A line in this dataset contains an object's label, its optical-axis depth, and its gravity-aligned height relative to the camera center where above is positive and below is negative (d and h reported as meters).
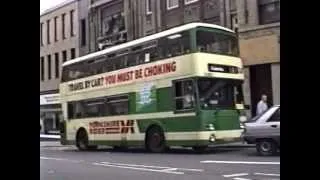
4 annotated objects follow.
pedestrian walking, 17.75 +0.30
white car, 13.93 -0.37
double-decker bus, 16.06 +0.77
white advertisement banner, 18.31 +0.62
